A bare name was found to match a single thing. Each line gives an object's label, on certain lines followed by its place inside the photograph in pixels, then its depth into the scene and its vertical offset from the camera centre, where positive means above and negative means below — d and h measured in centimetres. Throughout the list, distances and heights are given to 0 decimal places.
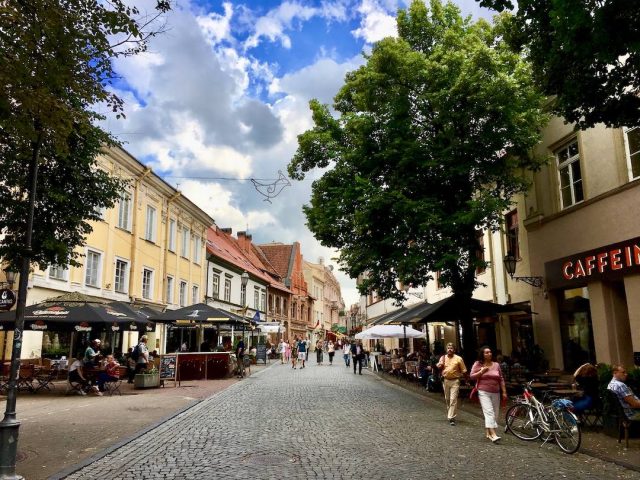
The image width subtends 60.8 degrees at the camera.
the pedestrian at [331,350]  3628 -23
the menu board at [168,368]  1919 -69
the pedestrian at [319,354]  3739 -50
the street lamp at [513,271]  1714 +226
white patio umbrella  2648 +64
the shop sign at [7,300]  1370 +123
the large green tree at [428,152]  1456 +549
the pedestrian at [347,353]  3469 -43
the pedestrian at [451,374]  1155 -62
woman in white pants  987 -69
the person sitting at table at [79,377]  1611 -82
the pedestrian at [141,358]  1947 -34
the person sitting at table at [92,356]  1656 -22
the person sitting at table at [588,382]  1037 -71
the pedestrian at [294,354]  3162 -42
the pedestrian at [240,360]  2383 -54
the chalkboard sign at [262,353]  3647 -38
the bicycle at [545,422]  855 -128
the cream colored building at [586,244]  1345 +274
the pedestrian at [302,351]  3275 -25
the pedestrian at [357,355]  2870 -45
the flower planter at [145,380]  1830 -106
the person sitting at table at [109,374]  1650 -75
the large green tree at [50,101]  648 +325
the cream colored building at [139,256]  2169 +467
